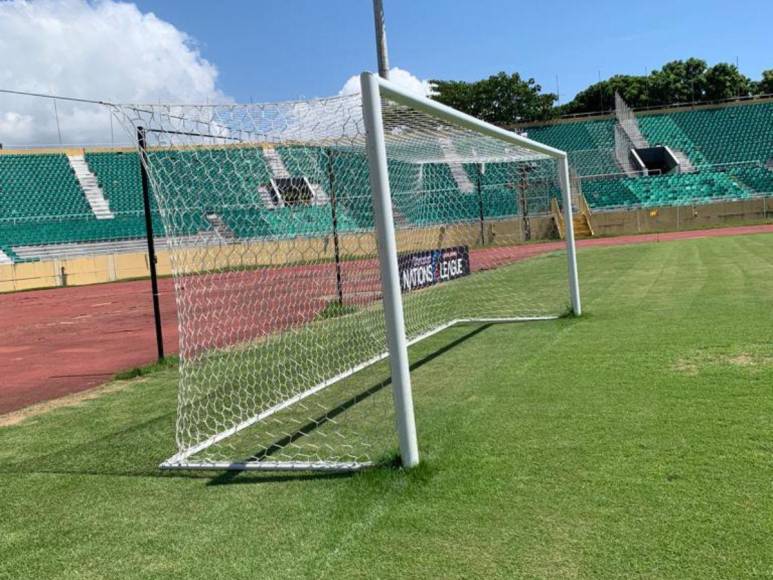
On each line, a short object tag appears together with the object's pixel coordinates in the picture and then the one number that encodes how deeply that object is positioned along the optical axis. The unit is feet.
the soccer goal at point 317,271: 15.43
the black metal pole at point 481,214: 57.57
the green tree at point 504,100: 174.40
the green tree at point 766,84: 187.83
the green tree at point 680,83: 193.36
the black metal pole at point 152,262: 26.27
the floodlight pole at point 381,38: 39.52
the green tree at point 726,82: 190.19
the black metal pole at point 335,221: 25.71
